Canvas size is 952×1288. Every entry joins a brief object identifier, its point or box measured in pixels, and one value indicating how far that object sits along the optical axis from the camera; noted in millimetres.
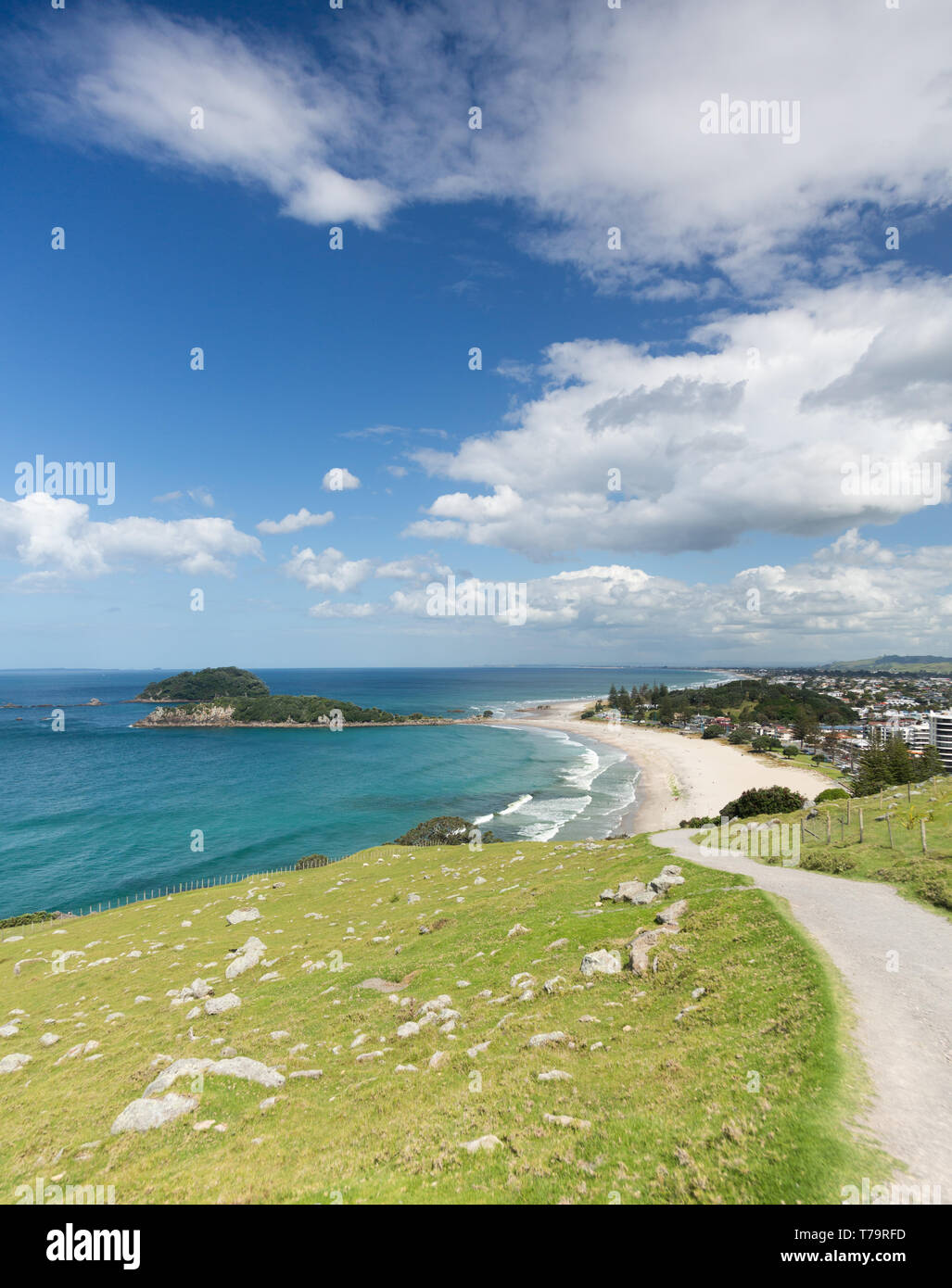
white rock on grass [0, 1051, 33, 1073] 17141
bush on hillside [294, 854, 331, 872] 55562
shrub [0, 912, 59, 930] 42438
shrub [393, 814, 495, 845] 62531
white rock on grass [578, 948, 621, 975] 17719
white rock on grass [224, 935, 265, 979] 24422
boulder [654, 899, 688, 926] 21052
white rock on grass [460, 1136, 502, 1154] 9750
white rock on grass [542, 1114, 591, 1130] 9962
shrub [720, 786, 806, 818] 52844
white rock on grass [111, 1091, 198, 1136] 12414
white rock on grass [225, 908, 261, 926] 34594
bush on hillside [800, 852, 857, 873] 27266
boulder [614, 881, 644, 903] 25497
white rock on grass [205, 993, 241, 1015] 19516
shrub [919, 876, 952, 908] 21328
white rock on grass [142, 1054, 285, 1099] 13828
